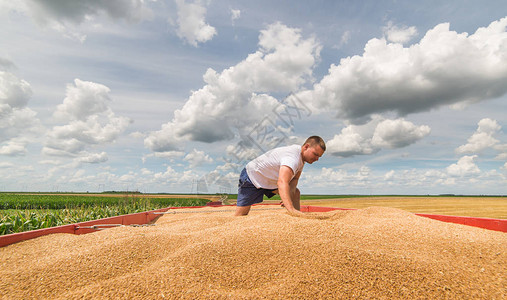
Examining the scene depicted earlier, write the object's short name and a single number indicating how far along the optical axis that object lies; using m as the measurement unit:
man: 3.19
